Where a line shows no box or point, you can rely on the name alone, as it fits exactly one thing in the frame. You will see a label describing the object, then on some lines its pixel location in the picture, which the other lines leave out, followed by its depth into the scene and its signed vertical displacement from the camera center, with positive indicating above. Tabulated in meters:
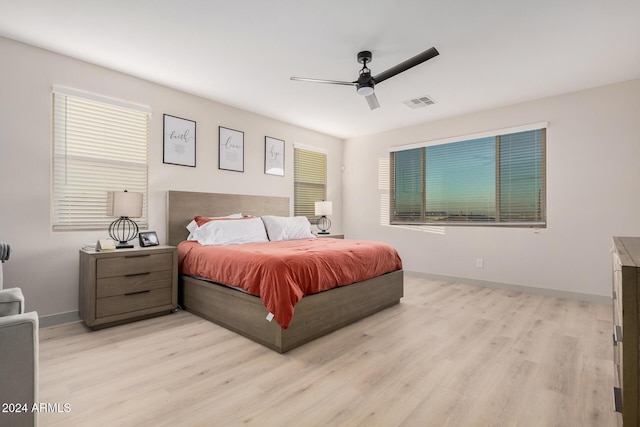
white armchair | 1.11 -0.56
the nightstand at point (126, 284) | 2.76 -0.67
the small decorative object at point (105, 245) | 2.89 -0.30
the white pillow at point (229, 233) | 3.43 -0.22
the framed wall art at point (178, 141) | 3.72 +0.88
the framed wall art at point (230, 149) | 4.27 +0.89
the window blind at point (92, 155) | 3.01 +0.59
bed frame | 2.46 -0.81
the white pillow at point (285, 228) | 4.04 -0.19
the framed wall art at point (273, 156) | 4.85 +0.91
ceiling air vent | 4.03 +1.48
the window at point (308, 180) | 5.41 +0.60
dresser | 1.03 -0.42
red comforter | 2.37 -0.46
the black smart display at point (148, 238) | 3.33 -0.27
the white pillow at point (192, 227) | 3.74 -0.17
